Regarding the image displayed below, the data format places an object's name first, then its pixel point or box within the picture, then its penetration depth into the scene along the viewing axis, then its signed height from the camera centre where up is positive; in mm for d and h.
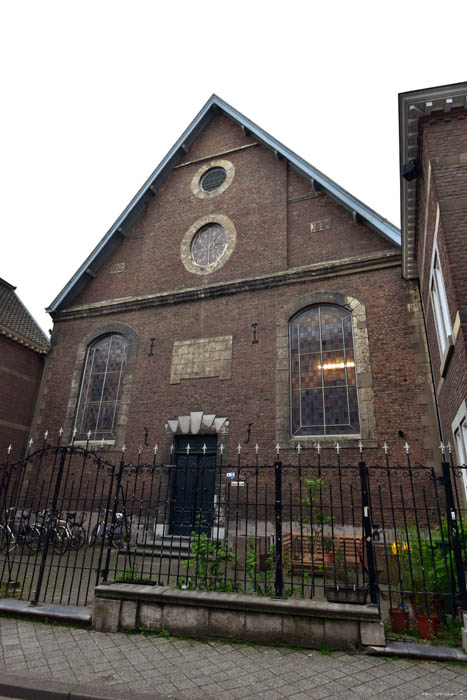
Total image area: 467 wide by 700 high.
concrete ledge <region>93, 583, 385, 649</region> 4668 -1110
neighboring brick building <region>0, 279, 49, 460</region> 13547 +4216
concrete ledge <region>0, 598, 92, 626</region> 5420 -1277
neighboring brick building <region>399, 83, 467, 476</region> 6527 +5209
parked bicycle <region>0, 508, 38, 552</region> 10105 -603
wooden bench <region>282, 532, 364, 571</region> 7801 -546
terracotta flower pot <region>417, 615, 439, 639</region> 4824 -1113
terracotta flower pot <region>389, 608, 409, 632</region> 5051 -1110
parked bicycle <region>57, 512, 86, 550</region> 10216 -473
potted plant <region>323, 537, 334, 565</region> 7207 -427
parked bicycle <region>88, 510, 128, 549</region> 10713 -455
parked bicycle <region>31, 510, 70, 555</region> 10227 -604
